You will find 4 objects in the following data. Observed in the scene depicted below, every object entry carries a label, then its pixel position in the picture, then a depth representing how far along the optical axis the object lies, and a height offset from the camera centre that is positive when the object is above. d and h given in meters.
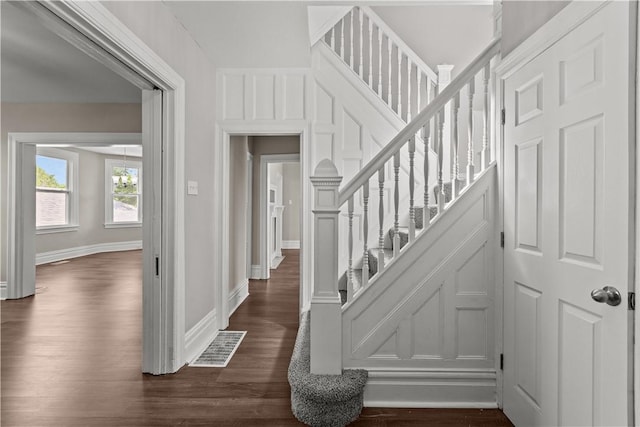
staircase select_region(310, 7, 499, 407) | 2.20 -0.57
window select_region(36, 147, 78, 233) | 7.31 +0.39
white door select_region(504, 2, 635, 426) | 1.30 -0.07
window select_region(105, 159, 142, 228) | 9.16 +0.42
